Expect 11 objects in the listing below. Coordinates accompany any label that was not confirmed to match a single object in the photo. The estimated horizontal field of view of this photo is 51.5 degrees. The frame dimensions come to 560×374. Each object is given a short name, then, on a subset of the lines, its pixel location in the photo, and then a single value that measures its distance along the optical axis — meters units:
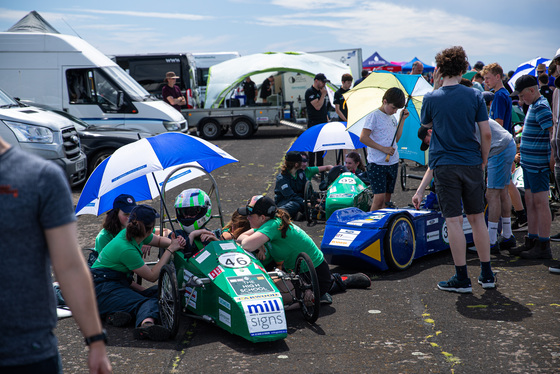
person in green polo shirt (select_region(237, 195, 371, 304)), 4.95
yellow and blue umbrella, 7.88
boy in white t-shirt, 7.02
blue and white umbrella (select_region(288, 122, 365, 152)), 8.59
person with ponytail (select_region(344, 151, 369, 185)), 8.77
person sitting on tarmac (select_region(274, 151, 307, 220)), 8.28
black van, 21.81
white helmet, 4.96
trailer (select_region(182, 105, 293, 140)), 20.33
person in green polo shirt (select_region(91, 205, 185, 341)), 4.76
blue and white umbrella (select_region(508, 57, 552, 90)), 17.47
